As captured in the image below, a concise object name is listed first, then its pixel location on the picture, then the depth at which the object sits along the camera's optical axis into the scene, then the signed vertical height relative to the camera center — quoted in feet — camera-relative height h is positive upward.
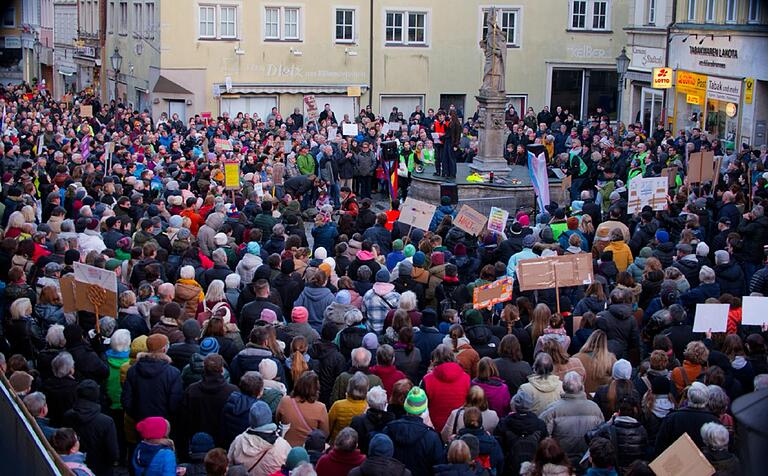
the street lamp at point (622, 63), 107.65 +1.24
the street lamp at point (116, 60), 119.44 +0.52
